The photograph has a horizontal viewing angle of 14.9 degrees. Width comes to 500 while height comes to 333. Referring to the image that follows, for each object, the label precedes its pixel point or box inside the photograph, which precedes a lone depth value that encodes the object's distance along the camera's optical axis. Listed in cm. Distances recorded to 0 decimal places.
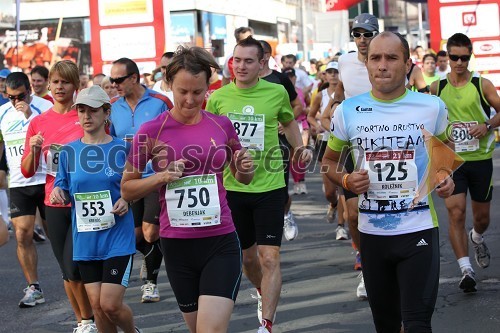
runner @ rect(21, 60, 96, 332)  1303
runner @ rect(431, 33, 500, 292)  1602
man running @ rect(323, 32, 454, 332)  968
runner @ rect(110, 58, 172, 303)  1551
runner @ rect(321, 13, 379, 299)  1481
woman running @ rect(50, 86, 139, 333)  1209
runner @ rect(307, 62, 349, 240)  2132
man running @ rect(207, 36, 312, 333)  1361
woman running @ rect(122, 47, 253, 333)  988
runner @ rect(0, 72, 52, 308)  1660
